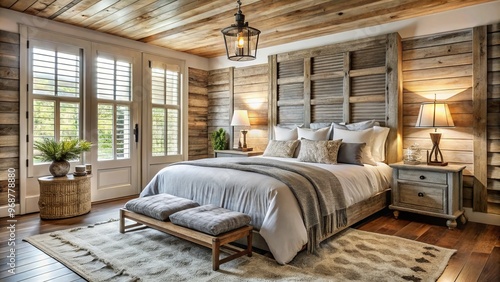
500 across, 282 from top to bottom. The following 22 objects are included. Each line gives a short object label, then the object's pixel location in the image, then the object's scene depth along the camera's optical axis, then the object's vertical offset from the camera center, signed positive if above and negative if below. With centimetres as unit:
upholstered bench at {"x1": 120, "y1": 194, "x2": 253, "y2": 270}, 238 -68
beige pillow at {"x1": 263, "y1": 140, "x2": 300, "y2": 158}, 443 -14
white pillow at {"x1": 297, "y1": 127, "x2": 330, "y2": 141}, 439 +7
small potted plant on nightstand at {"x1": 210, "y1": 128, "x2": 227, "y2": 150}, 597 +0
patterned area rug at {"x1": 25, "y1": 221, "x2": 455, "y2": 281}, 231 -100
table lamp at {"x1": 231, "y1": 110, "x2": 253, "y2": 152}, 547 +33
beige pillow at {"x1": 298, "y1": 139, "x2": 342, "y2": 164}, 381 -16
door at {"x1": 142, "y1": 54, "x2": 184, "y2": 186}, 534 +45
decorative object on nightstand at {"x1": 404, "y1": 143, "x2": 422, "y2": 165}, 380 -19
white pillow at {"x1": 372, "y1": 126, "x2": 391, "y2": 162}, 409 -1
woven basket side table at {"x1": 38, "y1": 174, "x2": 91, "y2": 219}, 377 -71
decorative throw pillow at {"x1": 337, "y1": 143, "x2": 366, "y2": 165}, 377 -17
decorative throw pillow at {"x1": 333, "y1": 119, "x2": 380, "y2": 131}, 424 +19
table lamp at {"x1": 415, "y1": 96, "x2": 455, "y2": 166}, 358 +23
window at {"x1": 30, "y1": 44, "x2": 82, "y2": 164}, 409 +63
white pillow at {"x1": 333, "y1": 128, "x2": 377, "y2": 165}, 389 +1
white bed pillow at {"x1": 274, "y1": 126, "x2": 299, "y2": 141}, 481 +9
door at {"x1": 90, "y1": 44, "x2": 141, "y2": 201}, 469 +24
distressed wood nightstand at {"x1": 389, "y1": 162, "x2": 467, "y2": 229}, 345 -59
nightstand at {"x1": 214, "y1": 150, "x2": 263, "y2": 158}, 532 -25
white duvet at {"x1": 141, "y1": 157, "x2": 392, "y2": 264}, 250 -51
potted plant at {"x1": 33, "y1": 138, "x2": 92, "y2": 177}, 390 -18
